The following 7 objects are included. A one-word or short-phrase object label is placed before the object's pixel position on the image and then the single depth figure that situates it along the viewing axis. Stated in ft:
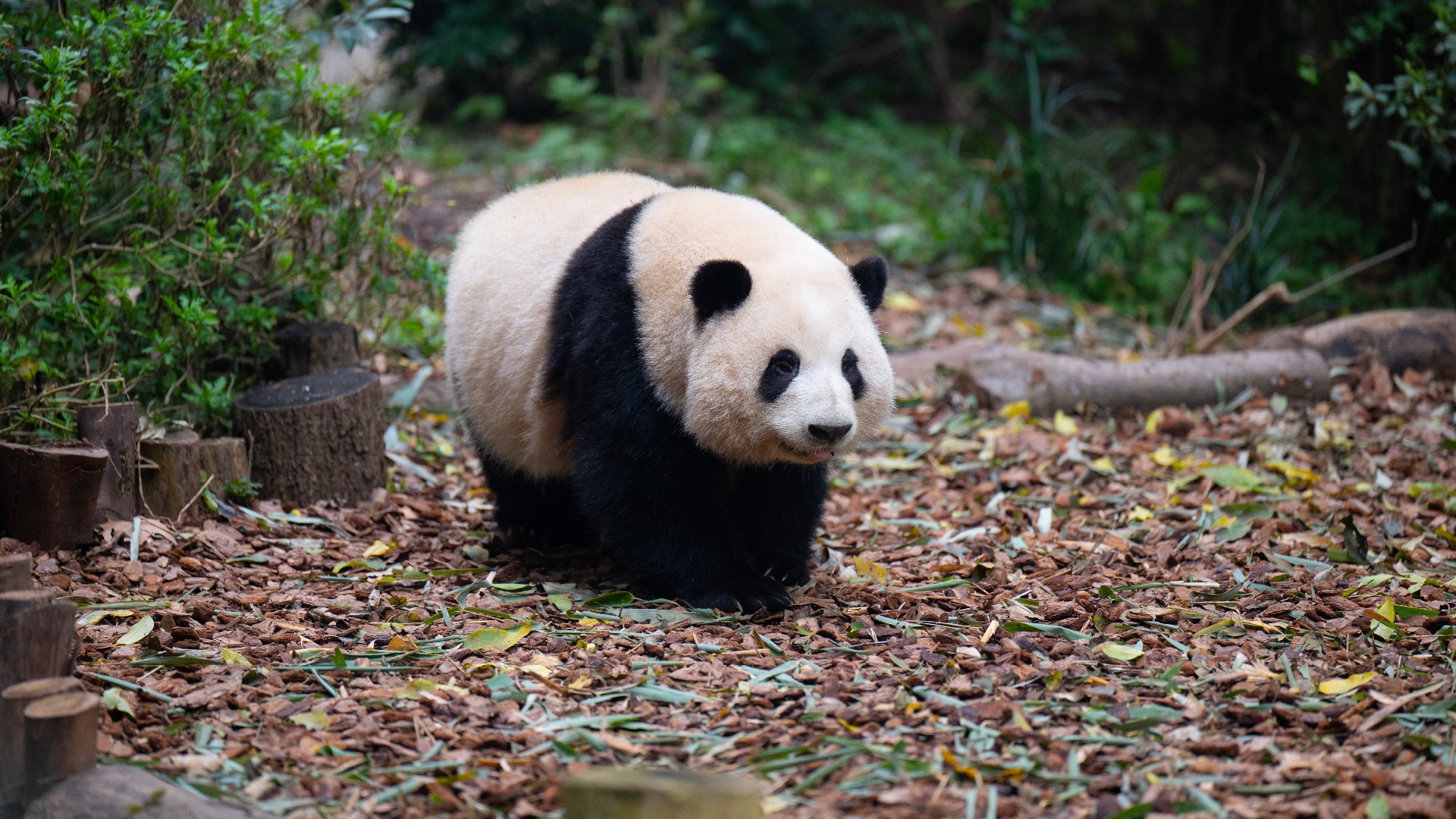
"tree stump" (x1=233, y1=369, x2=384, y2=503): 33.94
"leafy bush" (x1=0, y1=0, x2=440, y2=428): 30.09
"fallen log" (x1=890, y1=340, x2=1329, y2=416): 44.57
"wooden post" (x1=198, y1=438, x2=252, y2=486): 32.78
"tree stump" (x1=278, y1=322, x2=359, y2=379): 36.81
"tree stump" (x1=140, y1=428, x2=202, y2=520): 31.71
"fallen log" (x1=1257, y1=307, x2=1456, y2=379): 46.06
